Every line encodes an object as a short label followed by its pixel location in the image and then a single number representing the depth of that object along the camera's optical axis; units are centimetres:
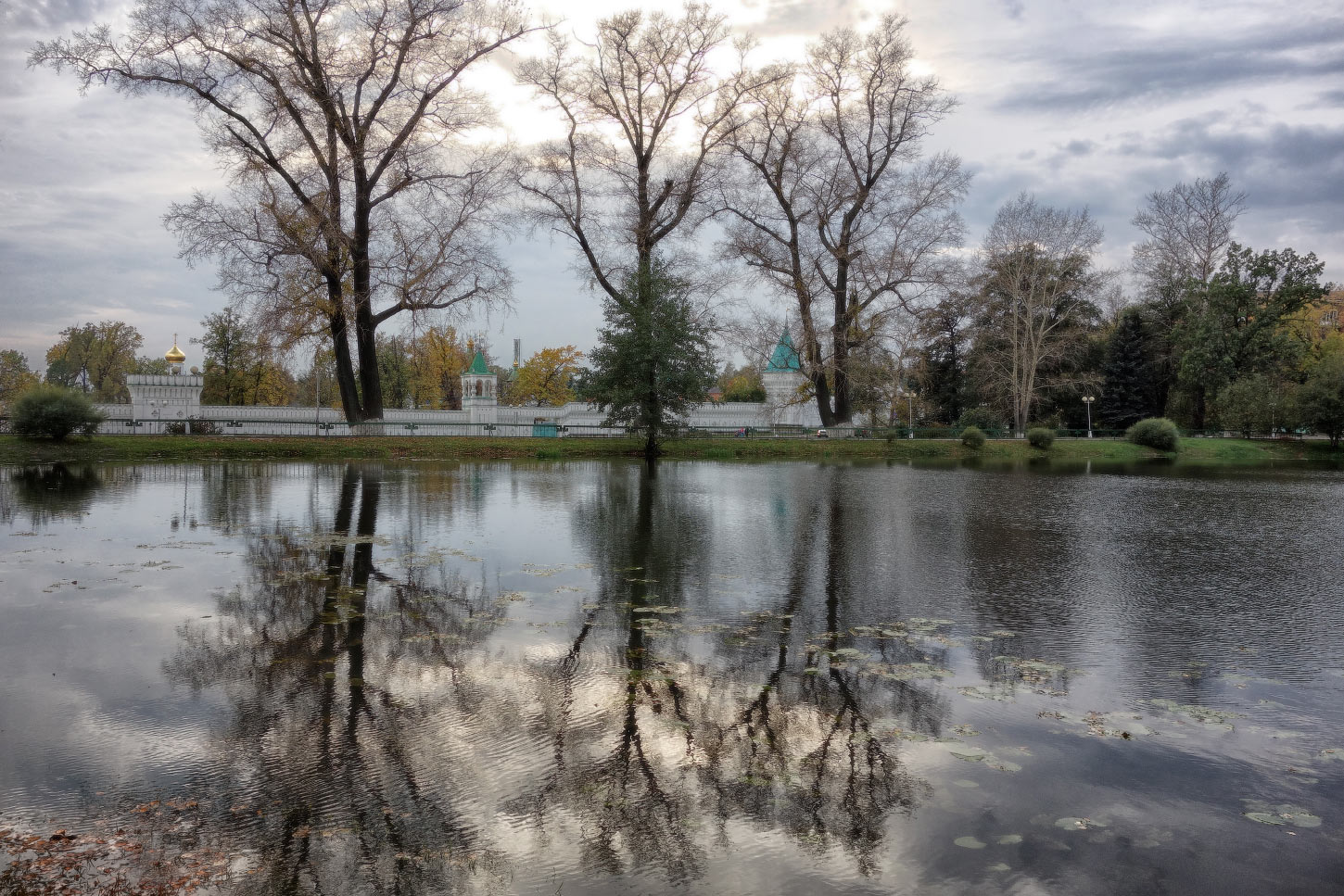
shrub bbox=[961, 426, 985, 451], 4144
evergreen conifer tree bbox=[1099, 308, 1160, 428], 5541
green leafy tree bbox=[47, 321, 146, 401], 7388
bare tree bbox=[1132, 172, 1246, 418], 5403
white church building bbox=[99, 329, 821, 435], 3725
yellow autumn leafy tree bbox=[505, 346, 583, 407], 6756
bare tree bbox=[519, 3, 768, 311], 3475
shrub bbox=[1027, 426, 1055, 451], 4209
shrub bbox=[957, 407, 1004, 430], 5003
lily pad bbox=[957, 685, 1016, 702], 548
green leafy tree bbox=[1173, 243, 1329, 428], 5003
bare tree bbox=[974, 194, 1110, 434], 4612
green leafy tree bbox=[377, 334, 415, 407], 6569
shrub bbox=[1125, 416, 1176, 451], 4441
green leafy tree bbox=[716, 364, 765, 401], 6725
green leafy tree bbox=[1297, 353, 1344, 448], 4494
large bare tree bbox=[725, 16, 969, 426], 3794
